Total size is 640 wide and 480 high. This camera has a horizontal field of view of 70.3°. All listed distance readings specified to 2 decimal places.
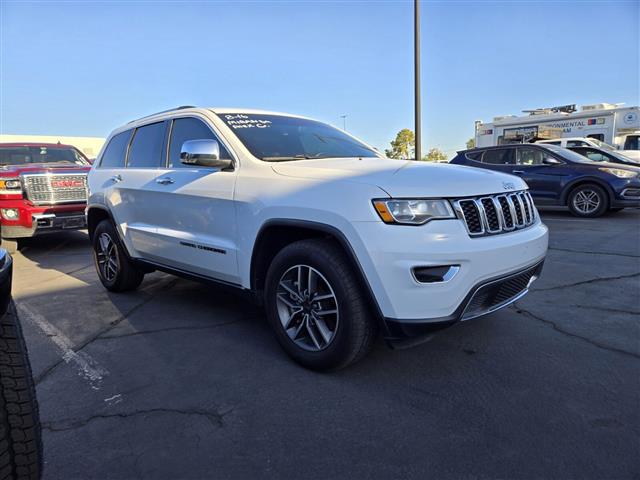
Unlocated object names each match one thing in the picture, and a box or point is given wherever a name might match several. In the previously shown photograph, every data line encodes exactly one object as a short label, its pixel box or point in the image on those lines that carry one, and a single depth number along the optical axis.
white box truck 17.88
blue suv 9.41
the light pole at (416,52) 12.15
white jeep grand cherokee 2.50
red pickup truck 7.11
